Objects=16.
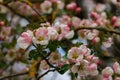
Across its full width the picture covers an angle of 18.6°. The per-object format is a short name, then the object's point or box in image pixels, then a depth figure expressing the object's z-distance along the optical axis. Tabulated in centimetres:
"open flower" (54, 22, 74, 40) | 111
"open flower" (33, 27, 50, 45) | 102
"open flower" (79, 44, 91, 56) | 104
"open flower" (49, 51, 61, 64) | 110
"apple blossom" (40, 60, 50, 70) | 112
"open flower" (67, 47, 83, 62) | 103
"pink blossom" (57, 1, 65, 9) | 159
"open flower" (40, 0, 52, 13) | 151
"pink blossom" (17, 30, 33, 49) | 103
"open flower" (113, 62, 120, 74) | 113
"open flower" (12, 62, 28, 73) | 205
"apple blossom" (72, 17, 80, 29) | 140
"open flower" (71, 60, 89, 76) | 104
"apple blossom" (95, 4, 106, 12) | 167
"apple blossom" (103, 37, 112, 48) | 125
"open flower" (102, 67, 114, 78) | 112
